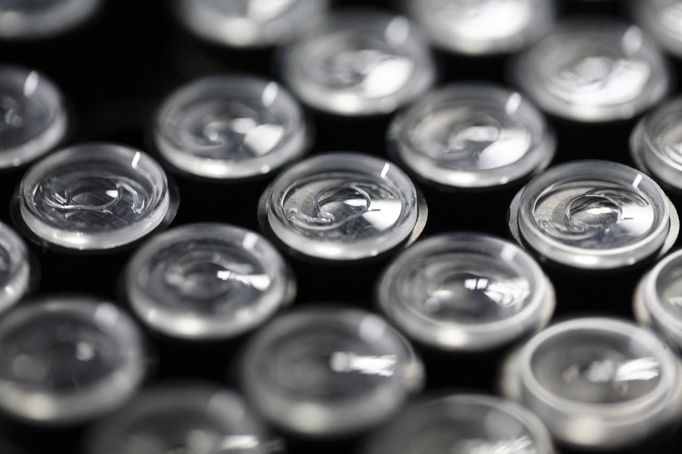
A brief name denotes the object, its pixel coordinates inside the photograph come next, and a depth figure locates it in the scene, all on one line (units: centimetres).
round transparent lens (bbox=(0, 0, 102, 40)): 22
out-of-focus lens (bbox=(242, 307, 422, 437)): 18
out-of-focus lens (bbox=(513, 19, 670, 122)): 21
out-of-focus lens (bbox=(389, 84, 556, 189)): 20
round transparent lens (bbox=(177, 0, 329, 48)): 22
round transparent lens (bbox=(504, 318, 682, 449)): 18
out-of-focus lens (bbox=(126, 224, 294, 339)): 18
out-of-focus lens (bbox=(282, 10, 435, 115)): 21
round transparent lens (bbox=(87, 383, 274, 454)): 18
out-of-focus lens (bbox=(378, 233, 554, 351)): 18
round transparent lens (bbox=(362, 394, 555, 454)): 18
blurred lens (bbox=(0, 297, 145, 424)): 18
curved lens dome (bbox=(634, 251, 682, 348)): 19
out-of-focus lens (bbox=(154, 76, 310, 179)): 20
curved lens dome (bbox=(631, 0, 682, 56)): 22
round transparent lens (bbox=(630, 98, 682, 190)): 20
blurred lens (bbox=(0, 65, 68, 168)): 20
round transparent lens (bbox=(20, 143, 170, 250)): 19
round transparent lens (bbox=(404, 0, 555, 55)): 22
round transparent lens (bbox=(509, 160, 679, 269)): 19
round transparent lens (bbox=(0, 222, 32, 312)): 19
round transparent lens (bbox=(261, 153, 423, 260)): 19
